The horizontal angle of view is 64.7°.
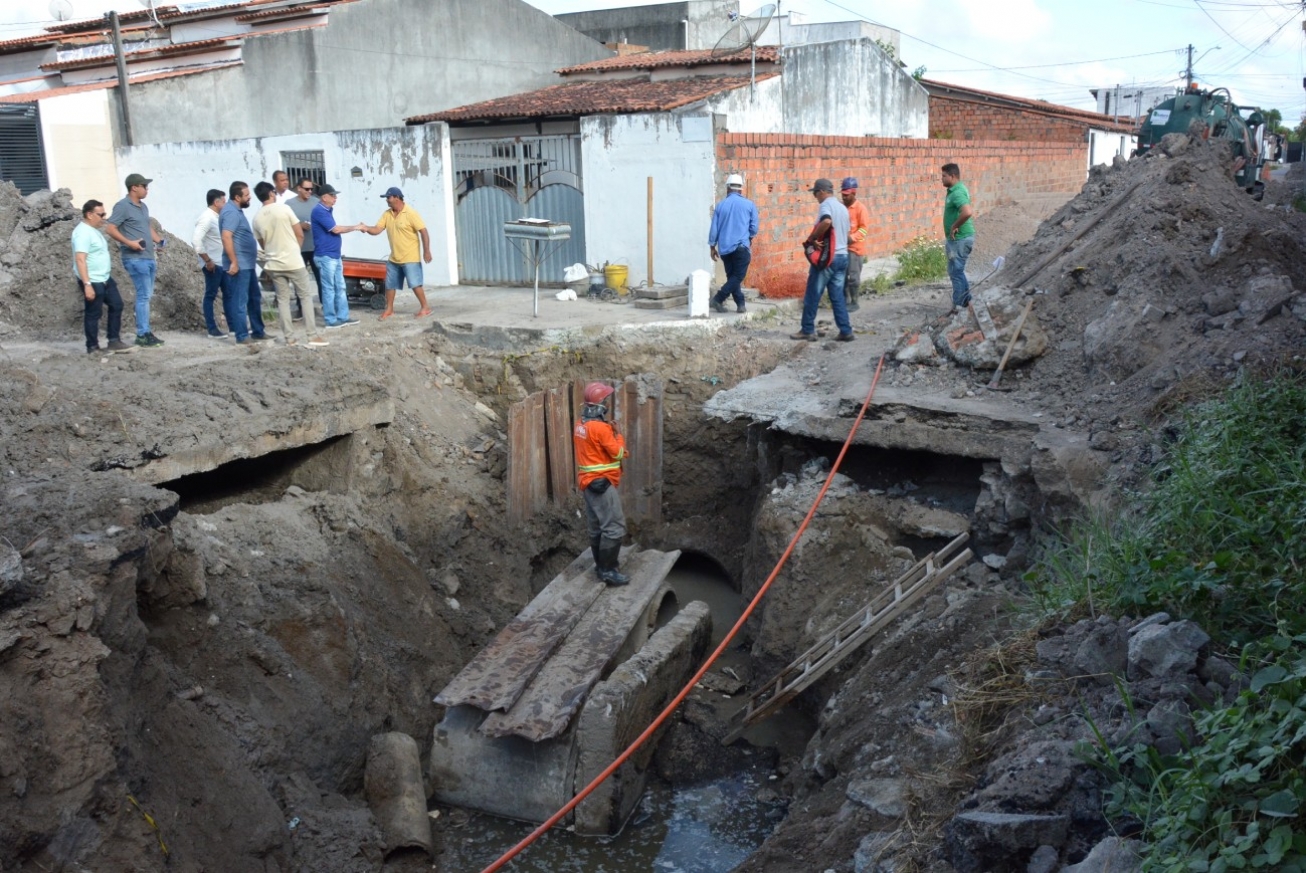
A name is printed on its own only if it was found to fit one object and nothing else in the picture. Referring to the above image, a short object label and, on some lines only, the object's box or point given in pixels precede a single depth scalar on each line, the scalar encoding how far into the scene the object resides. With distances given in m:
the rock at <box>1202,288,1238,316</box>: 7.46
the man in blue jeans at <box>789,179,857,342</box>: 10.22
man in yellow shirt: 11.62
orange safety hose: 4.80
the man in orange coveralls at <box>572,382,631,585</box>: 7.44
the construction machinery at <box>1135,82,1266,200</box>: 17.66
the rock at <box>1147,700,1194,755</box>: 3.15
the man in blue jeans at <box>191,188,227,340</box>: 10.08
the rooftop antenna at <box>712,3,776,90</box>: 13.88
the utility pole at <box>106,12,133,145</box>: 16.33
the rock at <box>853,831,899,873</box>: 3.64
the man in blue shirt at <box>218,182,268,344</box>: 9.91
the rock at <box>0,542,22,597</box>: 4.29
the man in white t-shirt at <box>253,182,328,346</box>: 10.03
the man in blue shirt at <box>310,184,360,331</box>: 10.85
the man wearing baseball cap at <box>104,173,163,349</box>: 9.36
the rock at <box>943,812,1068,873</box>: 3.13
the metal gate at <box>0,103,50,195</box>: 16.12
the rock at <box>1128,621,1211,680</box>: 3.41
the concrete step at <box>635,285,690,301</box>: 12.48
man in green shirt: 10.19
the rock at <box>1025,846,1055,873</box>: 3.08
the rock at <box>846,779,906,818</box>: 4.23
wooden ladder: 6.50
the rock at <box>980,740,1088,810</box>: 3.25
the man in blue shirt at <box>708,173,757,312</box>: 11.71
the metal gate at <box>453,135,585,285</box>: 14.07
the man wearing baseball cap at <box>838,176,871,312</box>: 11.34
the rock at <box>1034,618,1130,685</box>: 3.70
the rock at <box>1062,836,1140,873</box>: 2.87
